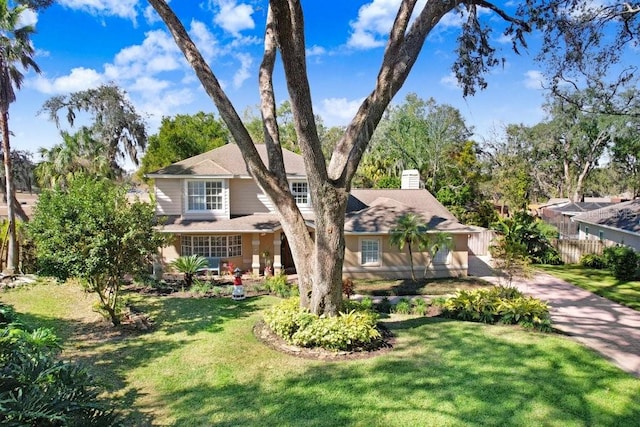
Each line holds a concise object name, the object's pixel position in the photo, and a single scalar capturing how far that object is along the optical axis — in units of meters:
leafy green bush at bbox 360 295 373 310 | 10.81
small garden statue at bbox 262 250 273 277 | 17.62
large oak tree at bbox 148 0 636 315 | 8.12
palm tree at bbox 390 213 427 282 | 16.02
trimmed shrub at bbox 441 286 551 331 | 11.12
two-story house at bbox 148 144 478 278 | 17.34
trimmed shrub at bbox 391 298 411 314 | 12.53
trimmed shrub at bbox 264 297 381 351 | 8.90
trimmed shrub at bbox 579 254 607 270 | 20.83
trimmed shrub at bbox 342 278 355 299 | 13.82
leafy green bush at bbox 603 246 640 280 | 17.86
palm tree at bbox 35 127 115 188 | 19.23
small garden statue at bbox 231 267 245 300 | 13.77
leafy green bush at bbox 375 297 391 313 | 12.69
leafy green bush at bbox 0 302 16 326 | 5.90
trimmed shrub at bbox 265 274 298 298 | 14.41
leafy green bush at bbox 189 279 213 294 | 14.54
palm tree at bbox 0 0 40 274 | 14.02
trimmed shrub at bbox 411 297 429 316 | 12.41
